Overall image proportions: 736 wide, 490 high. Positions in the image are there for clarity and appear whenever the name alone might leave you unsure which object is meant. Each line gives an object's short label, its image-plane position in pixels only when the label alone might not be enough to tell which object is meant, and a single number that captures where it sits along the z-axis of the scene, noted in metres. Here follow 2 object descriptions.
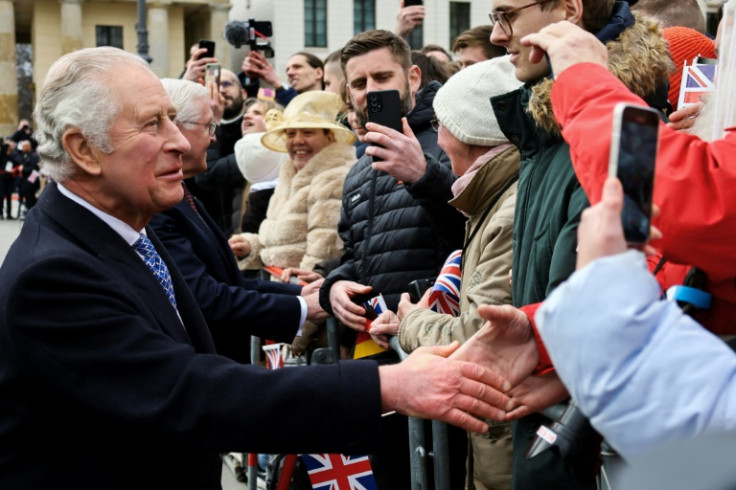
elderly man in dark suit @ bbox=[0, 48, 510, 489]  2.32
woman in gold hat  5.38
